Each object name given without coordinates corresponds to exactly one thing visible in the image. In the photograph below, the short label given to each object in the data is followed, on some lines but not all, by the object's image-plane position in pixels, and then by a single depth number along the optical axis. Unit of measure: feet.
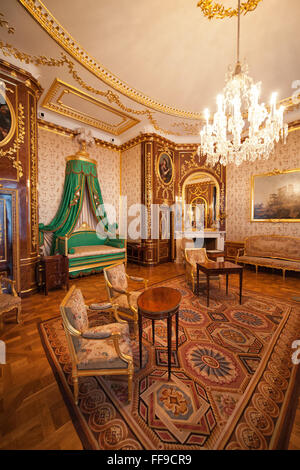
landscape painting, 18.72
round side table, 6.28
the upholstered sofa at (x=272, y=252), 18.03
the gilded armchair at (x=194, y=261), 13.55
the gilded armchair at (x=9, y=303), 8.72
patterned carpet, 4.54
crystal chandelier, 10.31
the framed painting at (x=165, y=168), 22.59
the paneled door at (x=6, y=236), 11.91
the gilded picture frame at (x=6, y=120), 11.63
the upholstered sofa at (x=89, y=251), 16.71
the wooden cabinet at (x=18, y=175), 11.83
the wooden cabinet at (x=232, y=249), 22.65
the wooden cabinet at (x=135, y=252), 22.45
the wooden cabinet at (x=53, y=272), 13.37
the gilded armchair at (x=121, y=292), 8.40
